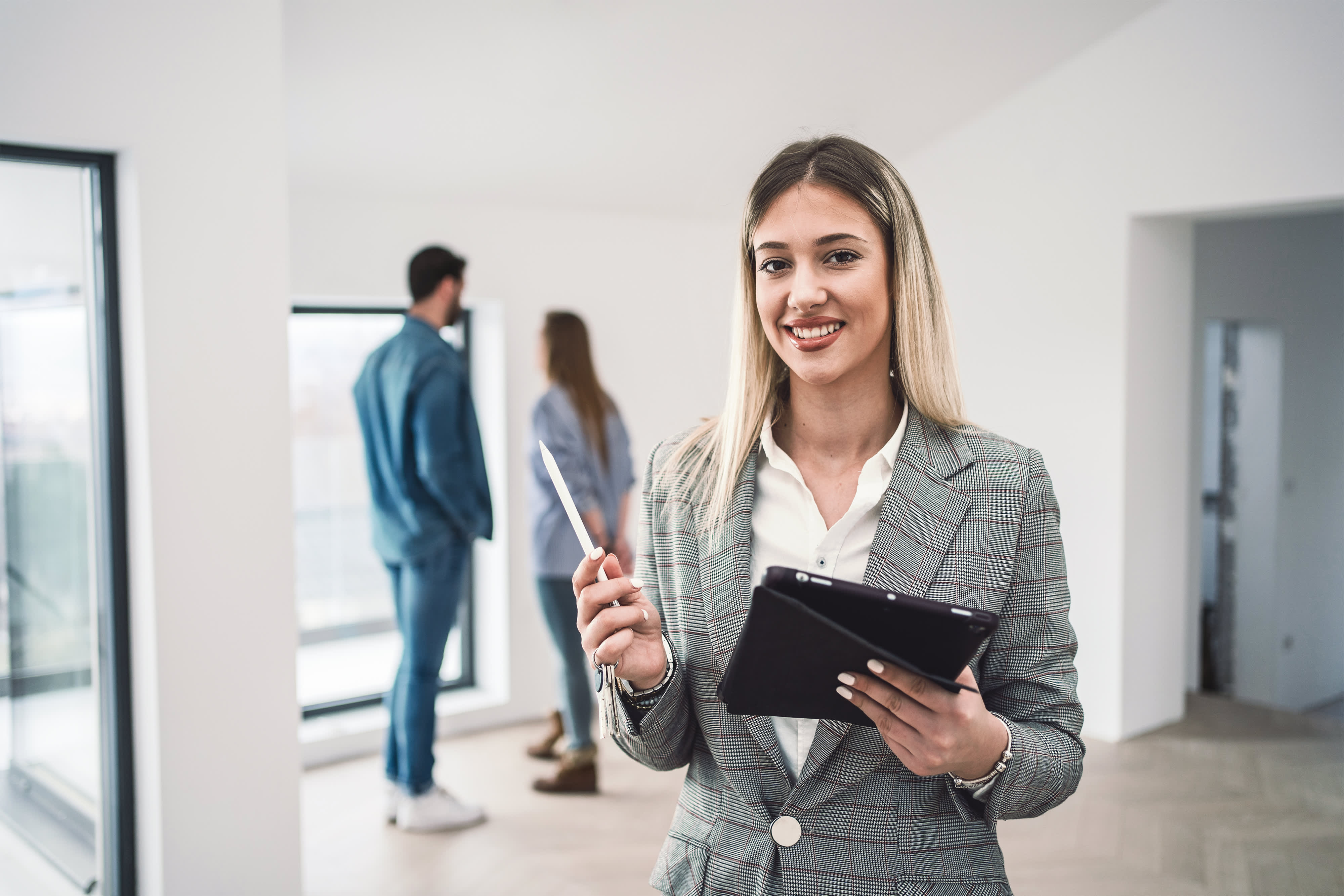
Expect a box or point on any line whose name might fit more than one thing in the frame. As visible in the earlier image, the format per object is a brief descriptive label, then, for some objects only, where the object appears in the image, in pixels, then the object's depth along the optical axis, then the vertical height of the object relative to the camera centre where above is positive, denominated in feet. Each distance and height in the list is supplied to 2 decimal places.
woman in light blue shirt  12.66 -1.17
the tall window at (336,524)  14.65 -1.73
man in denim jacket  11.06 -0.91
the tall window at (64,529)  7.87 -0.95
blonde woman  3.92 -0.64
